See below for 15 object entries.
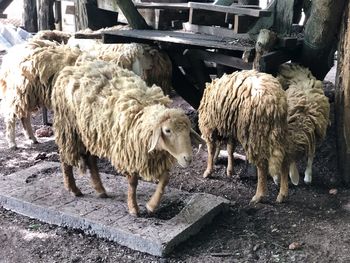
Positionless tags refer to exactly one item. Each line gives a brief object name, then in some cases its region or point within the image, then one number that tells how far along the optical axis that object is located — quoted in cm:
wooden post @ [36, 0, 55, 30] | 988
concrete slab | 441
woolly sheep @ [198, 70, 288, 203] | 502
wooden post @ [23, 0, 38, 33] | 1137
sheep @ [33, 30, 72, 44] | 725
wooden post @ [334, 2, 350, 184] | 568
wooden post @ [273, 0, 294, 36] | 624
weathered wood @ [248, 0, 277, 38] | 627
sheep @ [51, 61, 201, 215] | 416
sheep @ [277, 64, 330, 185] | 539
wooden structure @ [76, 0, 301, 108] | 595
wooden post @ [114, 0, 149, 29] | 681
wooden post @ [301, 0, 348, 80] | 576
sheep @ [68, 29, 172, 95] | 683
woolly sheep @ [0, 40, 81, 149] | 524
